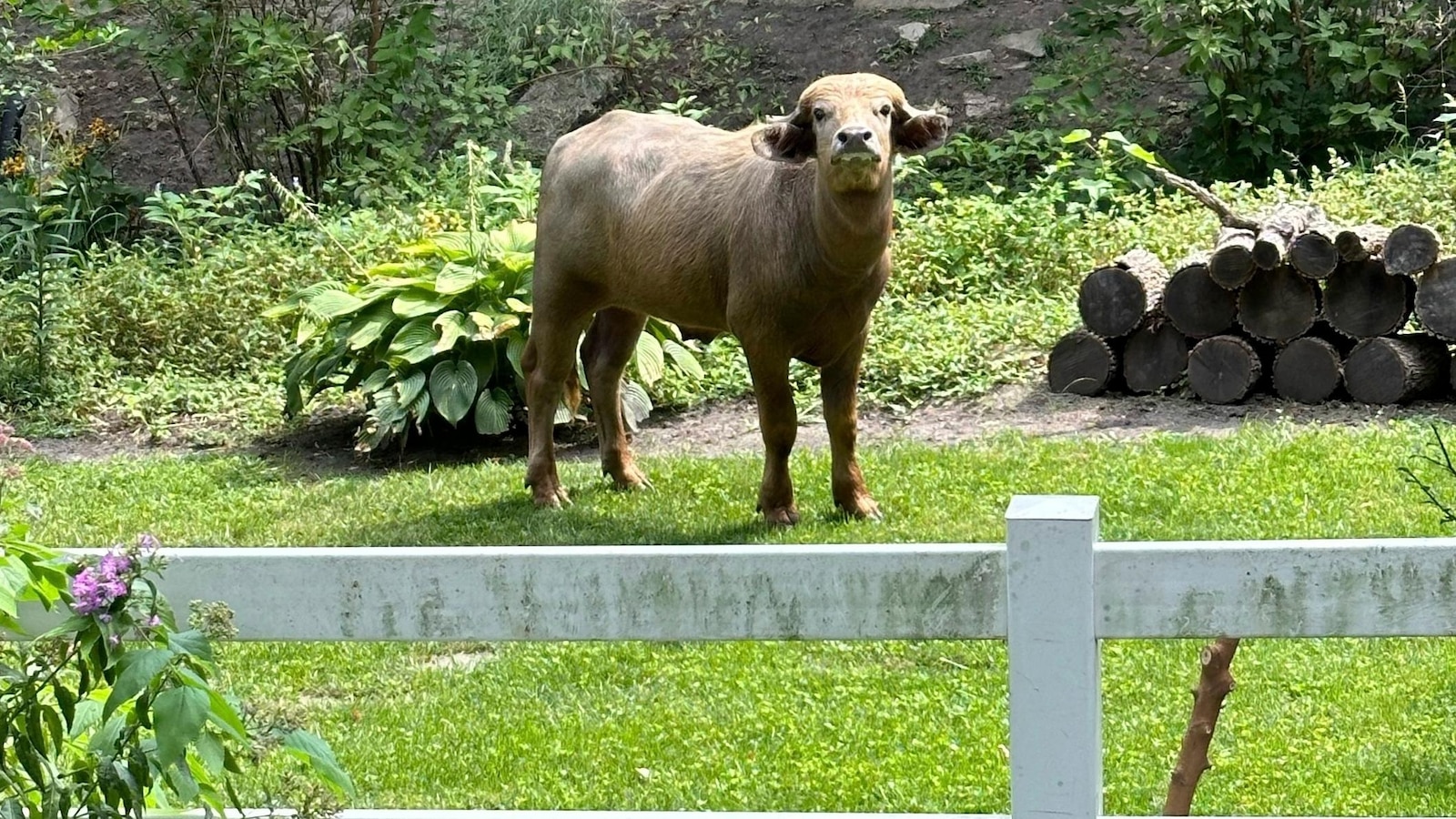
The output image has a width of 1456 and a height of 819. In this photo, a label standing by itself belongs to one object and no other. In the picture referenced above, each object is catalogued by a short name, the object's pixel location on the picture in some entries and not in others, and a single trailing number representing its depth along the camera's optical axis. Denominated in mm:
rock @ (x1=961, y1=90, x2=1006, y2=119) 16516
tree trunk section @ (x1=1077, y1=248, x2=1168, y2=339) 10016
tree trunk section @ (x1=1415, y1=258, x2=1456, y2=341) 9258
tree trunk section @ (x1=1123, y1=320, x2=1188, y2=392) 10055
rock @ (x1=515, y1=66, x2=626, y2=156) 16641
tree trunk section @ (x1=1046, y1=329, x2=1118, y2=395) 10203
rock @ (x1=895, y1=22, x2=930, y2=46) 17641
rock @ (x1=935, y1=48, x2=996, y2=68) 17219
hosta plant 10023
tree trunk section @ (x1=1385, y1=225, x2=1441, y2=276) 9180
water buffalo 7328
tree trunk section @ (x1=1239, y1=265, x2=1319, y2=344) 9570
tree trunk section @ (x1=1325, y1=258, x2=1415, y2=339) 9406
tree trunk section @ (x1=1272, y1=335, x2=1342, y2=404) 9531
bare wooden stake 3598
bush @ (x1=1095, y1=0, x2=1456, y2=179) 14094
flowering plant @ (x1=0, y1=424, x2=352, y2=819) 2812
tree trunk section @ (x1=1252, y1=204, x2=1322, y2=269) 9500
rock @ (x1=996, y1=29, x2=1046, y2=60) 17234
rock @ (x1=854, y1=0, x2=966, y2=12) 18219
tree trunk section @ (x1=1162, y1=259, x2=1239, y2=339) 9820
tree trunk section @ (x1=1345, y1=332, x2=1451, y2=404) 9312
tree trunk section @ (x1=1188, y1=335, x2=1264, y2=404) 9703
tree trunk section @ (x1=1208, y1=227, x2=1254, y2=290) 9602
